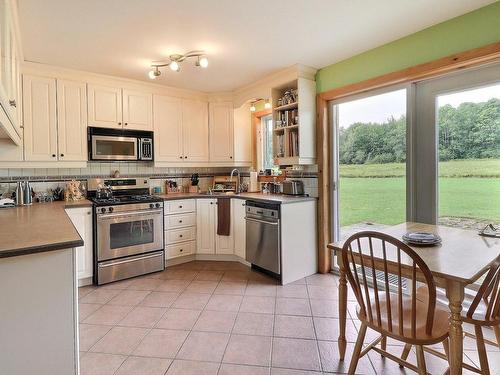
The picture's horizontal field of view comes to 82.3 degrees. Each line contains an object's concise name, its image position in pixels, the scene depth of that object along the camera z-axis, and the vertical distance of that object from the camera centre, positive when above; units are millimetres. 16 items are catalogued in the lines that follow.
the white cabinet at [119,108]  3424 +958
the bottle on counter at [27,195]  3055 -99
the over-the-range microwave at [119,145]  3434 +502
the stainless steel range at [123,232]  3135 -552
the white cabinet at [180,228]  3689 -586
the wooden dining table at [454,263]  1267 -413
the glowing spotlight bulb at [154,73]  3028 +1179
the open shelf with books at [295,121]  3315 +733
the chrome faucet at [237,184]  4344 -20
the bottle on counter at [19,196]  3014 -107
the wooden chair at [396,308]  1346 -706
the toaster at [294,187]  3590 -64
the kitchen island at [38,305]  1199 -524
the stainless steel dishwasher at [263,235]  3168 -622
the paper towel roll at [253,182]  4273 +8
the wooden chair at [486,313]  1330 -675
